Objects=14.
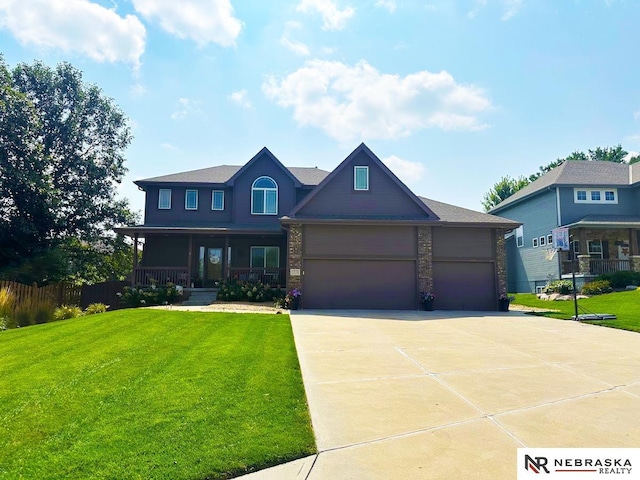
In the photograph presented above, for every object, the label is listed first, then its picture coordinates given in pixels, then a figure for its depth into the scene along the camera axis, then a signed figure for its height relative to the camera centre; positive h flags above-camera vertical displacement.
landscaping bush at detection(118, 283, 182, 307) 16.69 -1.05
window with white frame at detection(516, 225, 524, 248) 28.60 +2.74
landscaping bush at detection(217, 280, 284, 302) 17.08 -0.85
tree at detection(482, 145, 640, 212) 47.97 +13.20
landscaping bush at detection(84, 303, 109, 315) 14.02 -1.33
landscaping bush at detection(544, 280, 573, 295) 20.91 -0.65
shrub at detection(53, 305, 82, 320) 12.95 -1.37
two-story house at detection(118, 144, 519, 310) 16.38 +1.13
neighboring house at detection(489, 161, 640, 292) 22.20 +3.44
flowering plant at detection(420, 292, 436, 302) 16.14 -0.93
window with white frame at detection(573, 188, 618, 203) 24.38 +4.95
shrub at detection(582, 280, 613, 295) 20.35 -0.65
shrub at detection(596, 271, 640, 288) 20.47 -0.18
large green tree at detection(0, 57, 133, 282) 18.97 +5.62
